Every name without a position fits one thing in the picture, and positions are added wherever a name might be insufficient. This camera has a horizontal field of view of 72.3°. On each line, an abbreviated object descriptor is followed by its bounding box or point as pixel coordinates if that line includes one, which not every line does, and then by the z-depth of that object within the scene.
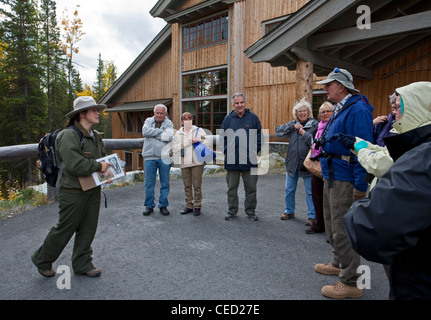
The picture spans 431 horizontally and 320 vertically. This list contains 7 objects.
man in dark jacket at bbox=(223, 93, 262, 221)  5.29
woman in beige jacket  5.58
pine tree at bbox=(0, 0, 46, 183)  23.53
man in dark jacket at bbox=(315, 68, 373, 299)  2.92
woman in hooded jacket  1.25
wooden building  6.93
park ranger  3.19
